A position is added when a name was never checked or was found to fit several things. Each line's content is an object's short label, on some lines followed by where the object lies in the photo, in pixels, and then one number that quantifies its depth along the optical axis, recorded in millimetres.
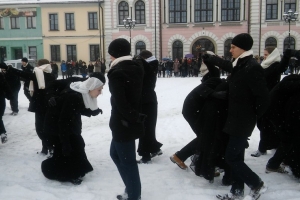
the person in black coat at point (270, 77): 4621
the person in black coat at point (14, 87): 9398
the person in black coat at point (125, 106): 3084
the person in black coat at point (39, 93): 5266
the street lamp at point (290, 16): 24206
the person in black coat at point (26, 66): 8970
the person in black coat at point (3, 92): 5895
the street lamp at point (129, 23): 26809
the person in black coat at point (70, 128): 4012
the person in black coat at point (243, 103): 3141
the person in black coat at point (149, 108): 4773
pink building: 29109
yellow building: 31438
